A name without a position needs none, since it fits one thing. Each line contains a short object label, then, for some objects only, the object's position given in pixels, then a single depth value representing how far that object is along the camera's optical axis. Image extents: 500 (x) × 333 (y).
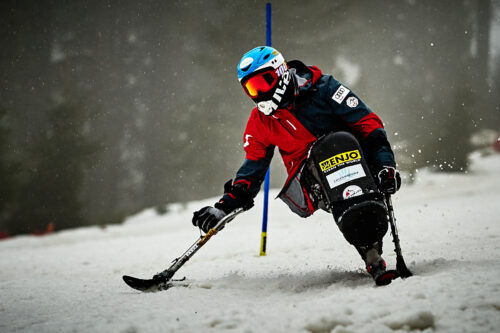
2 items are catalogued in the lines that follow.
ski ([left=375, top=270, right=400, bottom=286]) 8.57
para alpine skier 8.70
